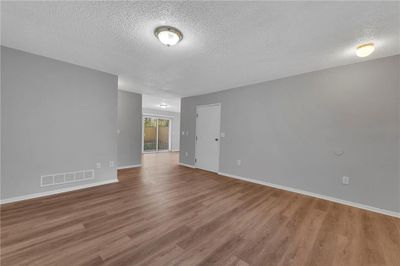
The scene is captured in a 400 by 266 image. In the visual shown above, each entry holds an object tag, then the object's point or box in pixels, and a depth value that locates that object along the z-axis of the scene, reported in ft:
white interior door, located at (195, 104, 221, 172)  15.26
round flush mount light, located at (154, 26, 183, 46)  5.86
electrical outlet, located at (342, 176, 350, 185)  8.61
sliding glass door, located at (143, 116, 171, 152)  27.02
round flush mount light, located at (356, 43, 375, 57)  6.64
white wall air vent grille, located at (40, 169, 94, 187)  8.75
